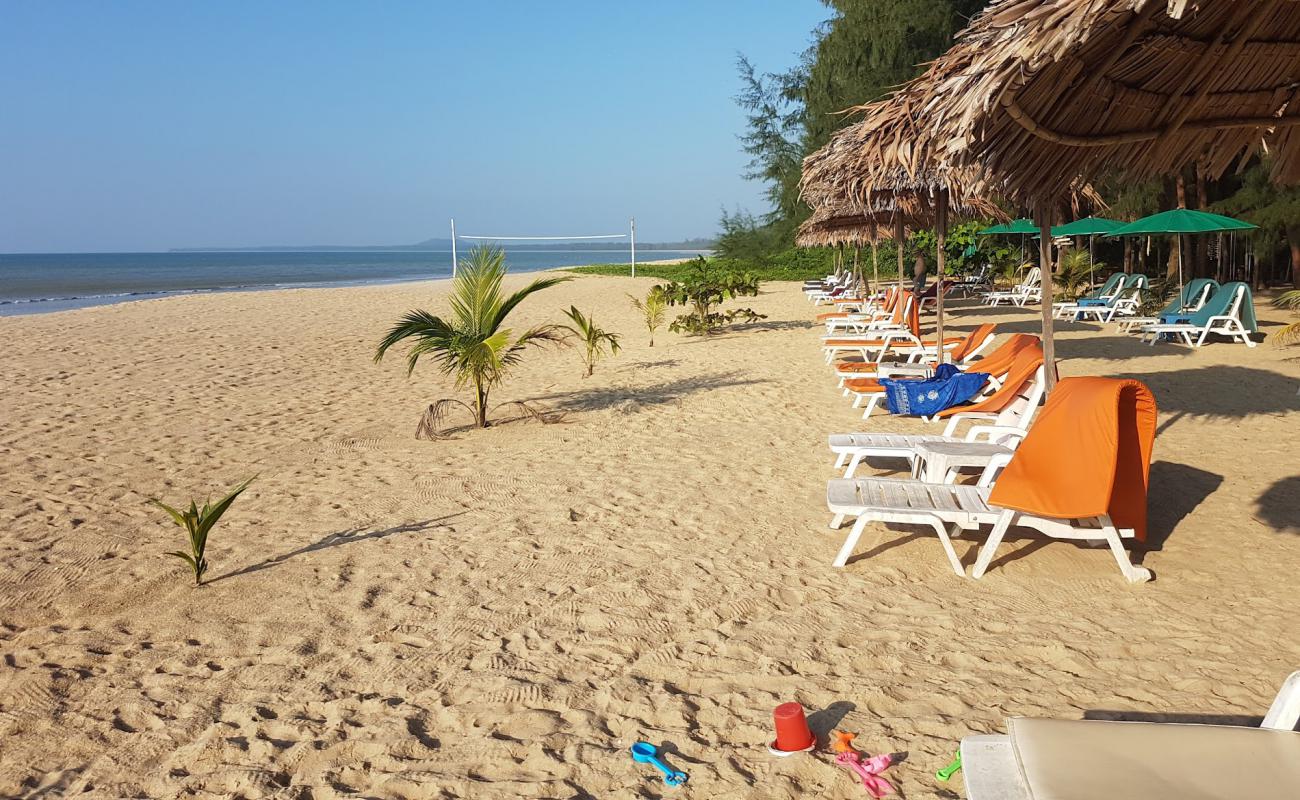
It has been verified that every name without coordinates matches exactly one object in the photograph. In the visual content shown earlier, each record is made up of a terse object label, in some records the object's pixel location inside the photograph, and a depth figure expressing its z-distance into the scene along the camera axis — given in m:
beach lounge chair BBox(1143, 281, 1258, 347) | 10.82
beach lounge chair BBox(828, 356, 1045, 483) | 4.96
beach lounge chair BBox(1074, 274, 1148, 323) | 13.38
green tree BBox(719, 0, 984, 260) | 22.89
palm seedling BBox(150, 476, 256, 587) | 4.09
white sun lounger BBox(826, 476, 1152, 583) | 3.84
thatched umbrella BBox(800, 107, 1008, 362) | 4.46
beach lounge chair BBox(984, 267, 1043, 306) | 17.00
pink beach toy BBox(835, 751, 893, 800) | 2.46
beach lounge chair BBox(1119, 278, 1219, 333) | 11.66
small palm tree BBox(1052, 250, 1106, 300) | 17.39
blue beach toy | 2.54
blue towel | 6.39
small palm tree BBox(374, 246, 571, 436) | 7.00
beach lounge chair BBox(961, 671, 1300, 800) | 1.77
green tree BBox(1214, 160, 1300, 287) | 14.23
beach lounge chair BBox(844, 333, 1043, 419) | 5.46
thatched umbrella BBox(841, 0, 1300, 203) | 3.30
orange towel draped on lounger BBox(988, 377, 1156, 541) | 3.74
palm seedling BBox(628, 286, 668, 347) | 13.56
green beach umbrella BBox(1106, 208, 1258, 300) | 12.22
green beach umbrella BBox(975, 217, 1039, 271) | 18.81
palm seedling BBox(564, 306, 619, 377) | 9.31
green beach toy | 2.50
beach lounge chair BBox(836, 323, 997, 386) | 8.05
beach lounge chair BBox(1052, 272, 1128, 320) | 14.25
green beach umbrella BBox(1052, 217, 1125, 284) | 15.55
